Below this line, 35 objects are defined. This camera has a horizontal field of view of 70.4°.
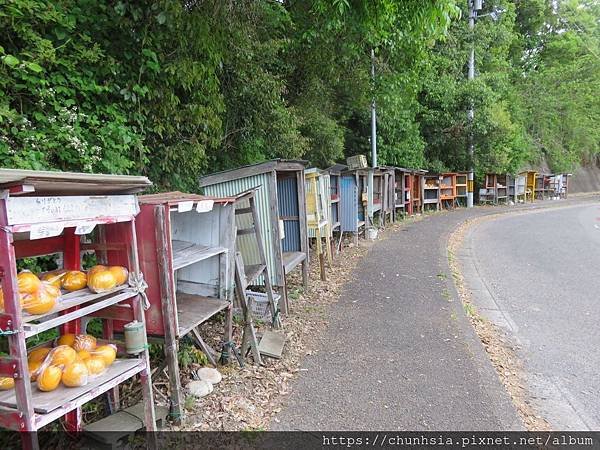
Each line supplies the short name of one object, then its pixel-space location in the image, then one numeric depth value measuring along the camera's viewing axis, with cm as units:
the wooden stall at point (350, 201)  1099
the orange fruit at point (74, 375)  252
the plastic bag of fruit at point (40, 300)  232
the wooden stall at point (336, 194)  1021
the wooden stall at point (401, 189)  1789
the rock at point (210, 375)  400
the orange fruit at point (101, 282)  280
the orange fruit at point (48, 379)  247
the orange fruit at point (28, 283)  232
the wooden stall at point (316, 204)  791
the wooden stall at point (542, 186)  2942
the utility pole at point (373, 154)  1190
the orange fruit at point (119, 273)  295
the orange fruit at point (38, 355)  263
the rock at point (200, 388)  377
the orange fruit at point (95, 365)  268
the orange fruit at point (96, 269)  287
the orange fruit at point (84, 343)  284
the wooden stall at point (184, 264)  336
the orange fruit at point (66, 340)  291
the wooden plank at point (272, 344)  462
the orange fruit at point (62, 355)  257
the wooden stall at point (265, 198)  573
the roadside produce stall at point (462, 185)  2352
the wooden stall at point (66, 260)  218
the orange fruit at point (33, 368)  252
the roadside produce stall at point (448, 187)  2256
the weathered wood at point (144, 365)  294
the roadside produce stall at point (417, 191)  1997
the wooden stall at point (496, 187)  2522
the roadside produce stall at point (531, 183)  2736
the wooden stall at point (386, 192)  1470
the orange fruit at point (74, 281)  281
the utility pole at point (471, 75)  2318
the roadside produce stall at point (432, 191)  2173
